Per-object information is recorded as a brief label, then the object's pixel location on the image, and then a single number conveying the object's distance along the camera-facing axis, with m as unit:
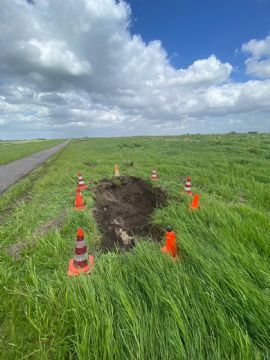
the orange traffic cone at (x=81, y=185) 6.77
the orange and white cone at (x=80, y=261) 2.51
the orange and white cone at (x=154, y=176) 8.16
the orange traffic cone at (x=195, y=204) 4.50
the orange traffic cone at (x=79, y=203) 5.11
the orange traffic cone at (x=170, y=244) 2.85
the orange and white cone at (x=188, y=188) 5.90
